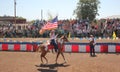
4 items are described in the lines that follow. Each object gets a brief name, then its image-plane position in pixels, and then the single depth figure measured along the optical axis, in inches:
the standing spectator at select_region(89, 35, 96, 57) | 804.6
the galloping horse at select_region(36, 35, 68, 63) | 652.7
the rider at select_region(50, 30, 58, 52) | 714.2
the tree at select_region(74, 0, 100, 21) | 3107.8
